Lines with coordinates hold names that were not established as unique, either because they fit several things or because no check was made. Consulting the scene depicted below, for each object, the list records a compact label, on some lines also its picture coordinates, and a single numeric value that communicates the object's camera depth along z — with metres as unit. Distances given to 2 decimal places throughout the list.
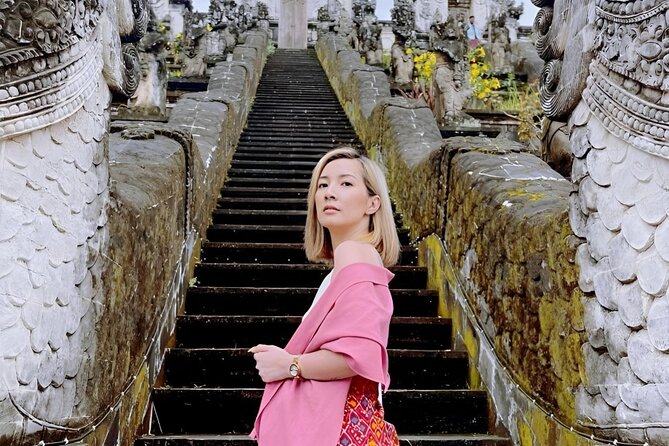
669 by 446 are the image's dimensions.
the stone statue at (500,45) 17.67
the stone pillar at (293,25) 22.98
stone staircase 3.55
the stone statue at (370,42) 16.56
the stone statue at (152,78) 9.80
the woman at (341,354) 1.67
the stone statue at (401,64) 14.45
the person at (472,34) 19.44
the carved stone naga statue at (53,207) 2.00
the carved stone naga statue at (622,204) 2.10
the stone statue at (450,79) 10.18
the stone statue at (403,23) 14.41
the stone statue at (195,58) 14.59
